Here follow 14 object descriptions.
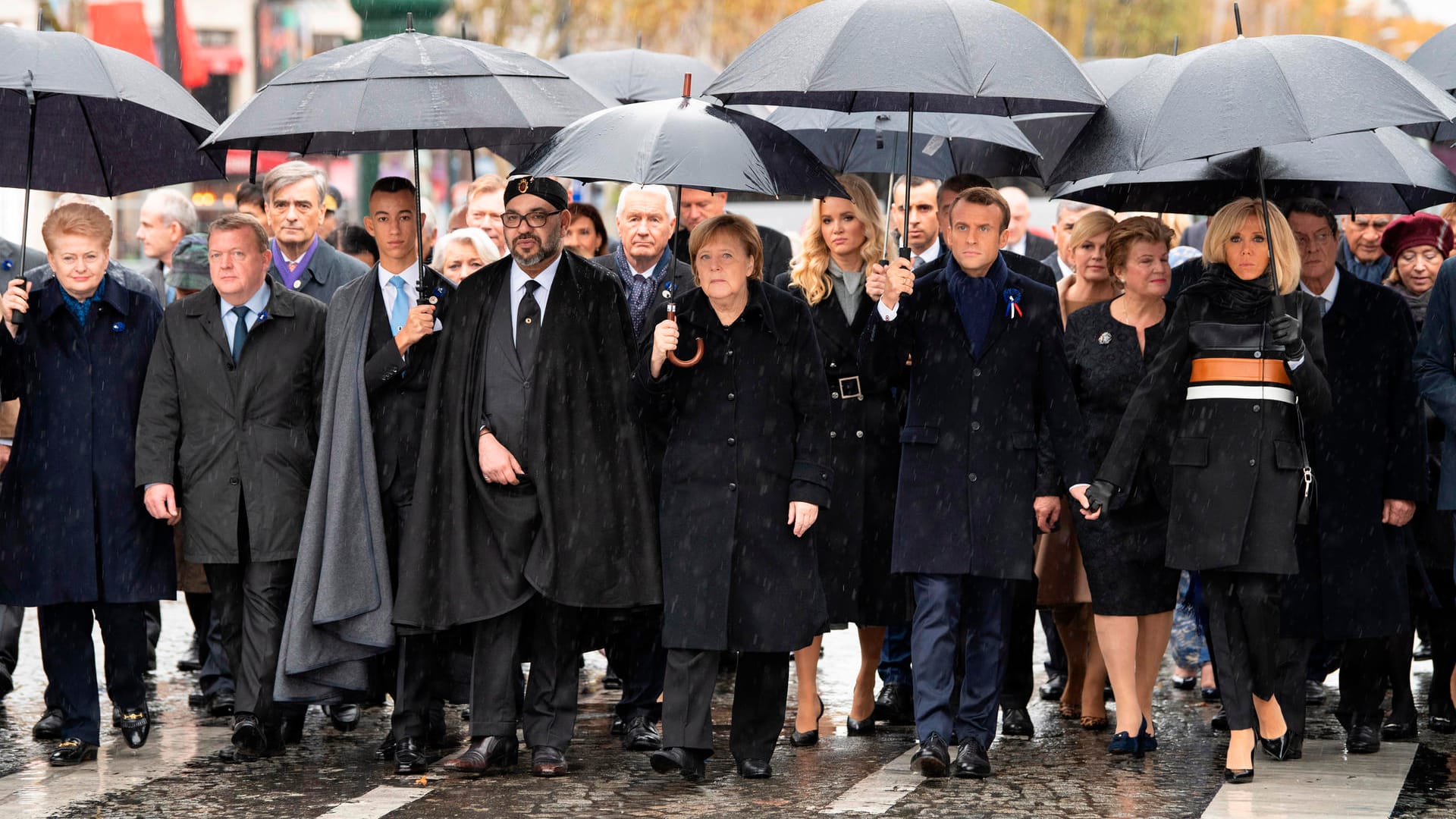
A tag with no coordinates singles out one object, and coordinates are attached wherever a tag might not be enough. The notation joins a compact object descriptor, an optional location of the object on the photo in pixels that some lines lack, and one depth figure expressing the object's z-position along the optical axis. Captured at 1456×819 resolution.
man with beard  15.16
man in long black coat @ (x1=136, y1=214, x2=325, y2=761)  15.95
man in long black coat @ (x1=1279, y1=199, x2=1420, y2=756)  16.47
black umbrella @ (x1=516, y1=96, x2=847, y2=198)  14.48
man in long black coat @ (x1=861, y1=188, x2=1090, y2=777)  15.38
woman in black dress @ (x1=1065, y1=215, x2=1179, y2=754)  16.33
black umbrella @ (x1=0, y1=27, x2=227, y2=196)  16.84
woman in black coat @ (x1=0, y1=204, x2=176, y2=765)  15.95
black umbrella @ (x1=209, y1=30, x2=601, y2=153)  14.87
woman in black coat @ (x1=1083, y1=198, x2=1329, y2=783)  15.29
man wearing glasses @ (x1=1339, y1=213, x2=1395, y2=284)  20.73
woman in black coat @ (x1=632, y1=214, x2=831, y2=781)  15.04
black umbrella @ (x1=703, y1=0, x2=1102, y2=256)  14.07
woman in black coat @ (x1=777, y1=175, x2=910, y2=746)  16.59
